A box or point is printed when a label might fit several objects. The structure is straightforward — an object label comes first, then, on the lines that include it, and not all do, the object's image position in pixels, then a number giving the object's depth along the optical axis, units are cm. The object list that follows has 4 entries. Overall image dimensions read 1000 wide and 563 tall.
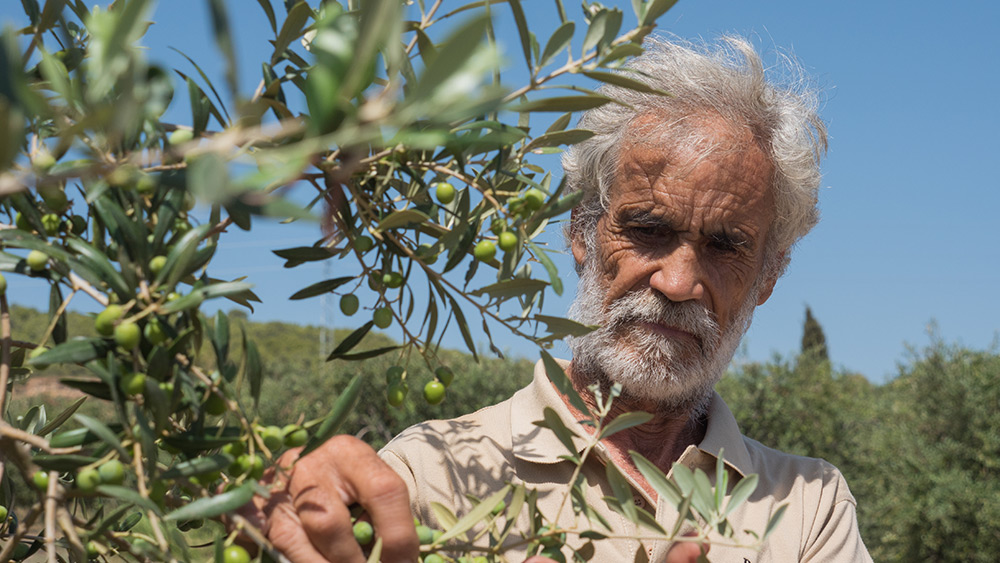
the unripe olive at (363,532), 63
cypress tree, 2559
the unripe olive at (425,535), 65
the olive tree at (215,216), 33
